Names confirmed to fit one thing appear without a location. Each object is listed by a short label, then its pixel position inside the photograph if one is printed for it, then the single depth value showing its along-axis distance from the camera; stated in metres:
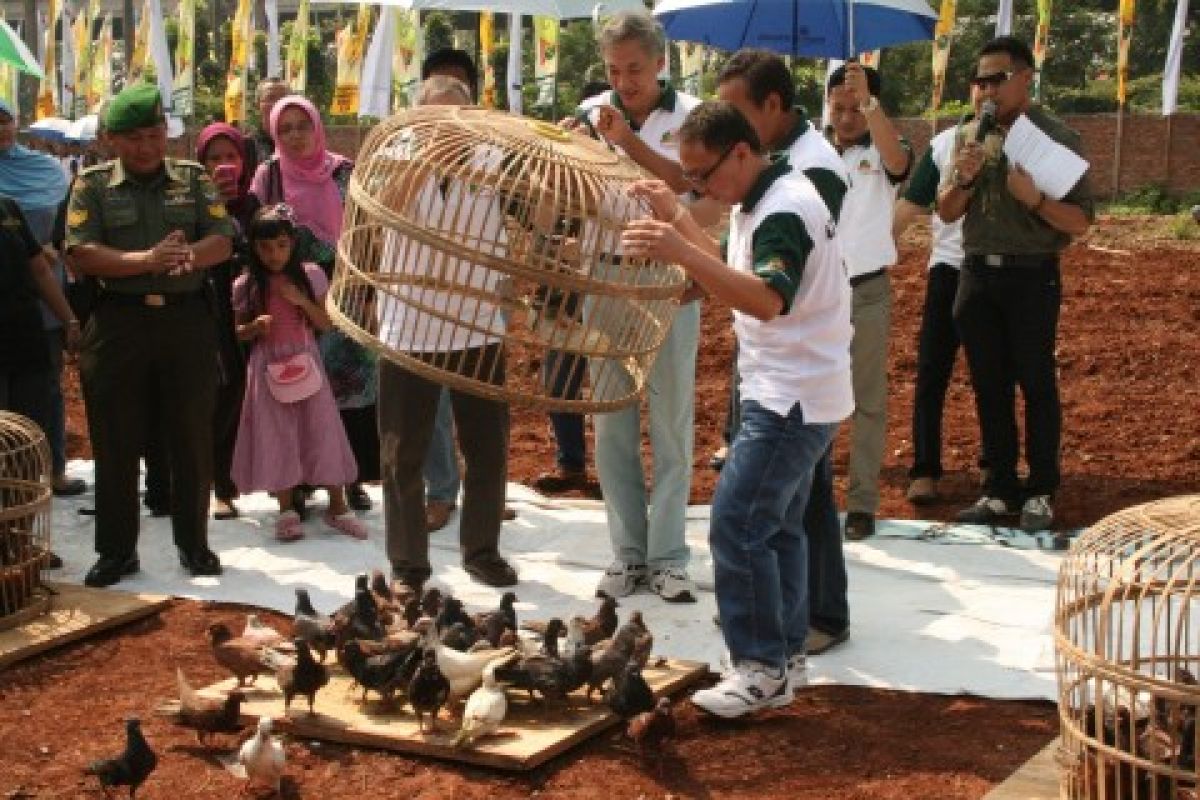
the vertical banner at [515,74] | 26.22
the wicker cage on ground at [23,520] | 6.68
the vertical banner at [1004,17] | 22.06
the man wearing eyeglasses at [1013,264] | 7.68
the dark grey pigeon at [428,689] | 5.23
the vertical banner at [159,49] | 25.81
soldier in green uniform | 6.94
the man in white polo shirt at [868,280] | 7.78
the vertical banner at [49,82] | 30.52
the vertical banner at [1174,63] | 24.14
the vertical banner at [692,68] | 25.97
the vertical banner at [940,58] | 24.42
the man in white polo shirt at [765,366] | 5.19
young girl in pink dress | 7.87
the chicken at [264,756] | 4.88
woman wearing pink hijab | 7.98
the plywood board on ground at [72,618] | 6.41
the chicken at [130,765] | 4.83
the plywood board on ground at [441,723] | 5.18
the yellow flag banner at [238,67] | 27.88
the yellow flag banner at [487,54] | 28.62
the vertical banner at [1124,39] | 25.12
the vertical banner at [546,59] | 26.25
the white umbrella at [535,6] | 8.93
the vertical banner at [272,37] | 27.89
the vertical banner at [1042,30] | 24.50
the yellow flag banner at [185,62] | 28.72
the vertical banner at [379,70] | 24.04
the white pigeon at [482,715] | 5.15
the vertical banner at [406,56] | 26.17
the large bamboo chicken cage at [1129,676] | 4.24
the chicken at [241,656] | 5.68
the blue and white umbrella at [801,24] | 8.03
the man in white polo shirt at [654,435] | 6.78
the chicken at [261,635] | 5.79
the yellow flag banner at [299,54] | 28.84
